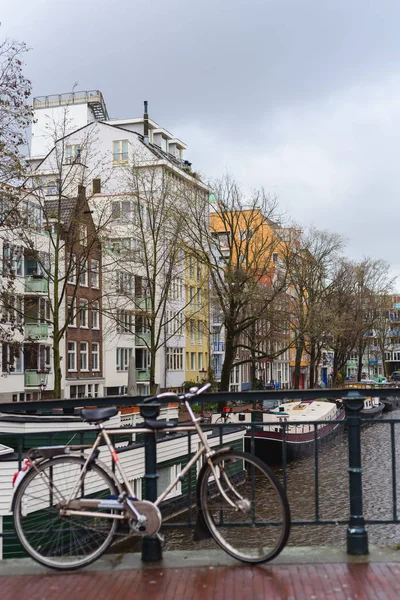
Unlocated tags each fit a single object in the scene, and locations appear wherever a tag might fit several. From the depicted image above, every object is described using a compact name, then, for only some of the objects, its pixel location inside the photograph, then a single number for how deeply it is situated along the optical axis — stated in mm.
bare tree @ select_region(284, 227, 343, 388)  41344
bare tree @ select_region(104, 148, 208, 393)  33938
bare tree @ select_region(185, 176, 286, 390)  35250
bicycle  5242
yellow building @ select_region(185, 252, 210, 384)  62469
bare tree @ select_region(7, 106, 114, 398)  25578
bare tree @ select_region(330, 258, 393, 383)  54062
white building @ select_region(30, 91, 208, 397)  29188
